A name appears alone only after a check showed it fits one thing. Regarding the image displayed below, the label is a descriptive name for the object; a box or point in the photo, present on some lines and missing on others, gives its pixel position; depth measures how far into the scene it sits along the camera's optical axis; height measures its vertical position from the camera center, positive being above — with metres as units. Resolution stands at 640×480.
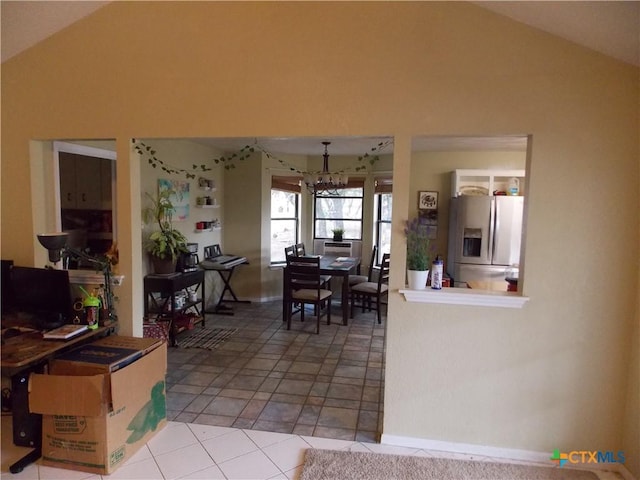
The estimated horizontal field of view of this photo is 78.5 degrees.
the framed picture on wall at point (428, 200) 5.76 +0.28
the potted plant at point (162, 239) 4.30 -0.30
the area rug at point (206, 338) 4.37 -1.46
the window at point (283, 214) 6.48 +0.02
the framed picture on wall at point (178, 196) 4.67 +0.21
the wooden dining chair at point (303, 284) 4.86 -0.86
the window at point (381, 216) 6.45 +0.03
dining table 5.06 -0.70
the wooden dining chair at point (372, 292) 5.35 -1.04
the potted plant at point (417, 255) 2.50 -0.24
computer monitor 2.71 -0.60
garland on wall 4.28 +0.77
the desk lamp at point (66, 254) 2.62 -0.32
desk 2.33 -1.13
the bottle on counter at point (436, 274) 2.56 -0.36
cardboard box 2.21 -1.18
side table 4.23 -0.97
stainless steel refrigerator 4.90 -0.20
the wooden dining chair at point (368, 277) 5.89 -0.93
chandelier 5.27 +0.50
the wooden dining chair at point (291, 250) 5.52 -0.50
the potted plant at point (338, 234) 6.61 -0.29
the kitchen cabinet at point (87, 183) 3.63 +0.26
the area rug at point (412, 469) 2.29 -1.50
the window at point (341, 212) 6.64 +0.08
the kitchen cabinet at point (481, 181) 5.30 +0.55
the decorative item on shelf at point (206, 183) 5.46 +0.42
